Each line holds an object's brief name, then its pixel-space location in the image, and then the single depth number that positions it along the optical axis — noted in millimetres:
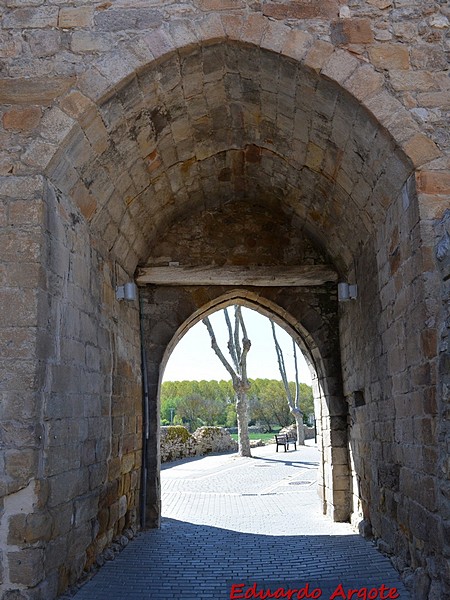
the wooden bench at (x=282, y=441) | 16609
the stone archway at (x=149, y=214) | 3084
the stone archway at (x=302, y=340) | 5707
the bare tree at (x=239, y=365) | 14620
